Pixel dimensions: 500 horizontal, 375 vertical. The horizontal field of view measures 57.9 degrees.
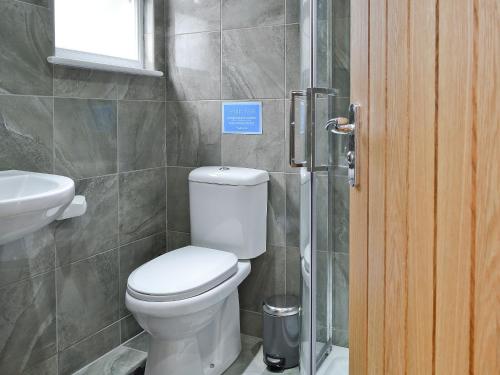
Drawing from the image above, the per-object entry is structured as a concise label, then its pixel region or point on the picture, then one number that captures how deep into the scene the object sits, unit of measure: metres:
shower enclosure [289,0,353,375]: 1.35
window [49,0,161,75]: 2.00
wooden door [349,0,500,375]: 0.45
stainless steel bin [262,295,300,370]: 2.04
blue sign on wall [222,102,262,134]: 2.27
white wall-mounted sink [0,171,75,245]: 1.20
